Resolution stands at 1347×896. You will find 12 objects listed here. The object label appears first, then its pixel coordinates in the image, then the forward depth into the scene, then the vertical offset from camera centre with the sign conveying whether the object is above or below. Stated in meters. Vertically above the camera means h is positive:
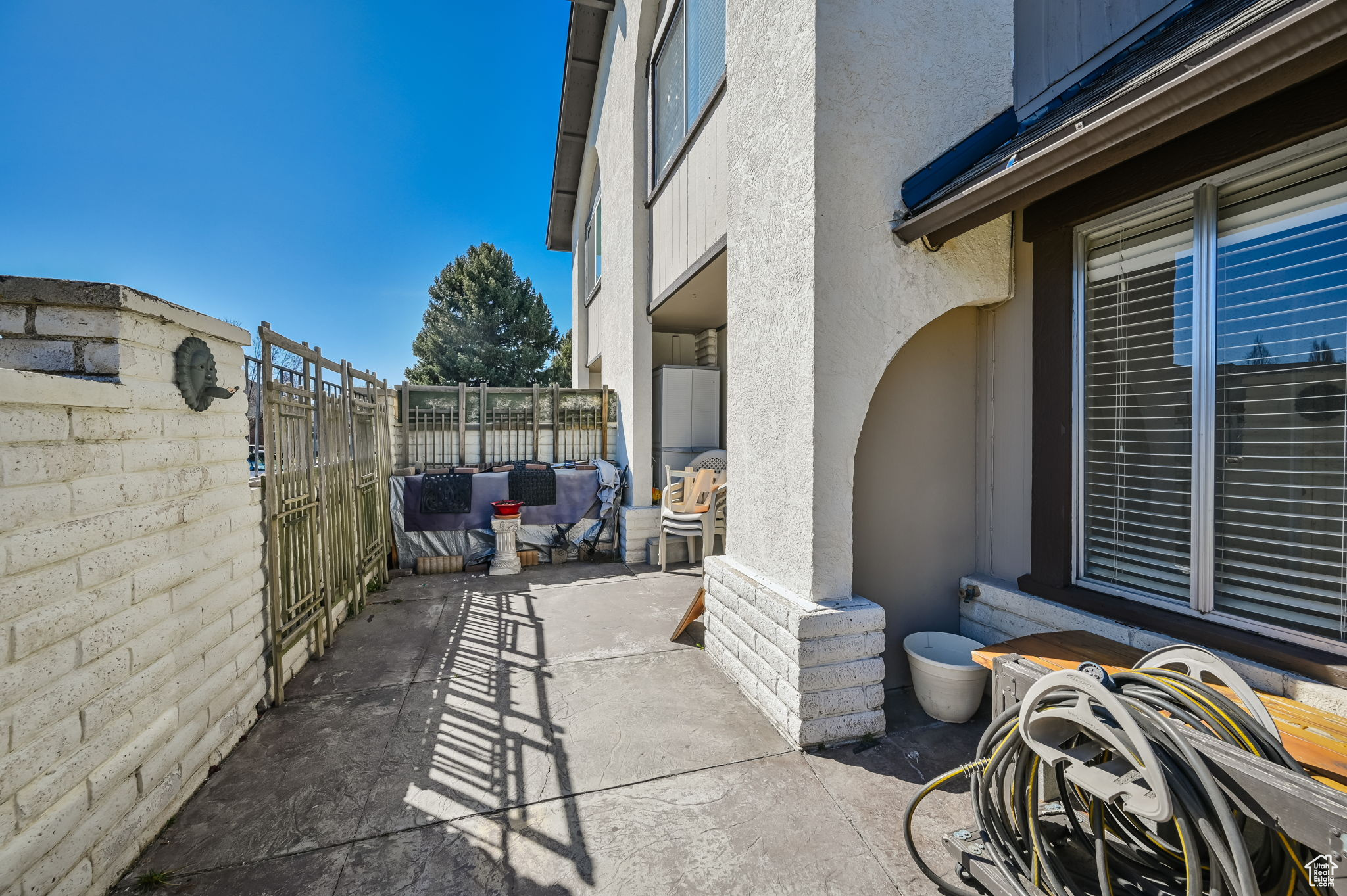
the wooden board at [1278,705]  1.31 -0.86
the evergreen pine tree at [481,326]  19.50 +4.24
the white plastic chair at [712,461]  6.25 -0.32
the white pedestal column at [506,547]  5.99 -1.28
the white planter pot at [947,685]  2.62 -1.30
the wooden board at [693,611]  3.93 -1.35
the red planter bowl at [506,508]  6.05 -0.82
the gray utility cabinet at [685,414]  6.63 +0.27
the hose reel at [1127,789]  1.13 -0.89
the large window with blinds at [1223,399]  1.82 +0.12
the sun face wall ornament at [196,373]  2.33 +0.31
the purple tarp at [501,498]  6.14 -0.83
